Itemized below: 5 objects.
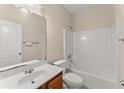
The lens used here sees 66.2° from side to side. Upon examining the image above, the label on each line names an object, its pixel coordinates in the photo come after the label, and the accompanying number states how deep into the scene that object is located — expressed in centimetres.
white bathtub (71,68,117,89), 208
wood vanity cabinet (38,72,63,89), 98
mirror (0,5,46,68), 103
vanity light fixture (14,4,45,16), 126
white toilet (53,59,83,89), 165
